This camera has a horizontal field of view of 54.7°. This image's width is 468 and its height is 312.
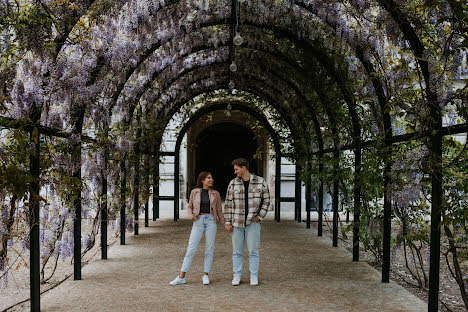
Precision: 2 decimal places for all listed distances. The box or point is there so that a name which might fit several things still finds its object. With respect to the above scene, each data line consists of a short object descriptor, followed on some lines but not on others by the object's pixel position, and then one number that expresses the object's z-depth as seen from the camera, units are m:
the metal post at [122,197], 7.34
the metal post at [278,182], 11.03
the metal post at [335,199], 7.03
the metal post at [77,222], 4.78
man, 4.65
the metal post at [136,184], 8.28
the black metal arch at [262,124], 11.12
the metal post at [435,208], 3.70
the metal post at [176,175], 11.36
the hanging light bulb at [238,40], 5.18
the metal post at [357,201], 5.93
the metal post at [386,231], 5.03
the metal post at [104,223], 6.21
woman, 4.74
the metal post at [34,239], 3.63
